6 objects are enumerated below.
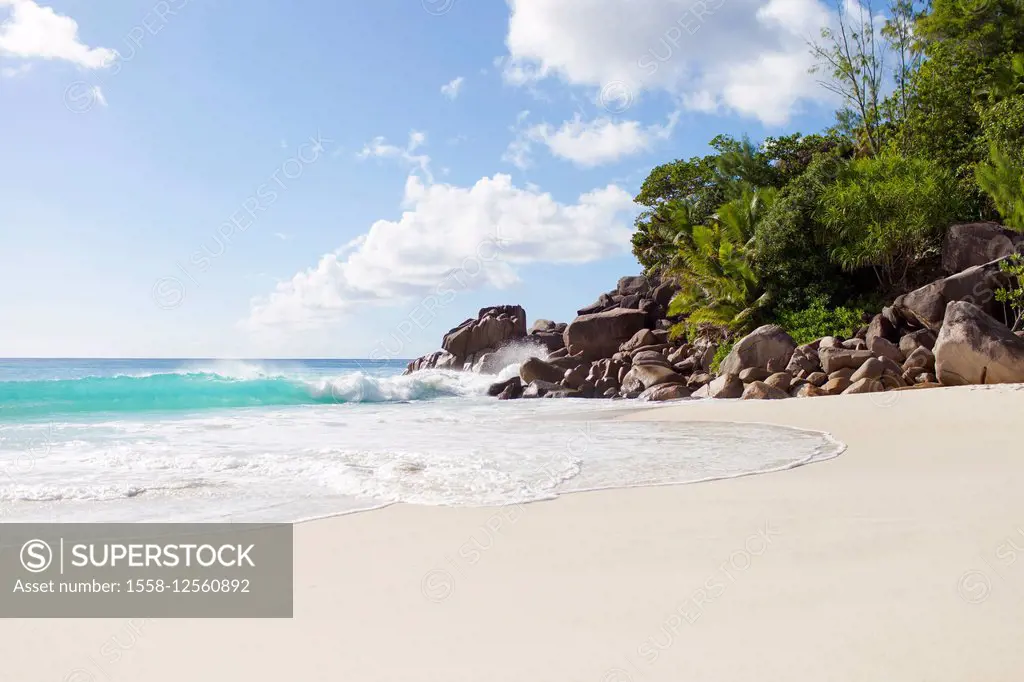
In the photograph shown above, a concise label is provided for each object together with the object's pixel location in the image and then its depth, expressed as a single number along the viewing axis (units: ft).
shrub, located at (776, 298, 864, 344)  66.18
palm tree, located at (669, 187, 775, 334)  75.36
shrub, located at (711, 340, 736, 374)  69.10
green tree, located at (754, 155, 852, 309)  71.46
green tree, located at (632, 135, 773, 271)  100.37
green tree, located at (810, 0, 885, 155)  85.05
